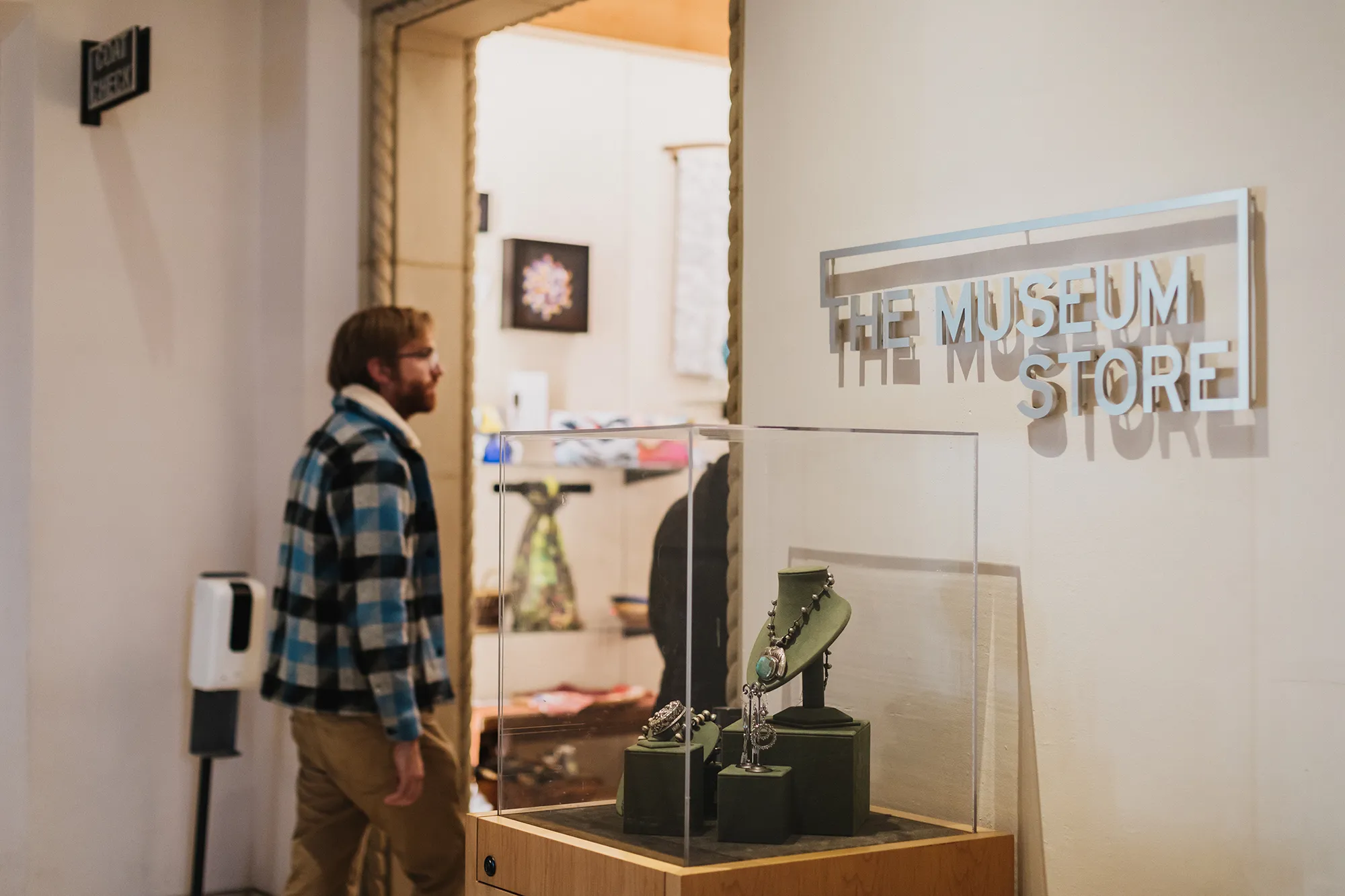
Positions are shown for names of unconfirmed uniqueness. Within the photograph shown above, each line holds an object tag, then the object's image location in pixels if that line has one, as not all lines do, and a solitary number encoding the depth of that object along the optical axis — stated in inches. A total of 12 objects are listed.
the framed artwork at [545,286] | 185.9
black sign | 129.3
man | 115.2
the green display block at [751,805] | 71.6
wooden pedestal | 69.2
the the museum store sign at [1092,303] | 70.3
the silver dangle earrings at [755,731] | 72.6
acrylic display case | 72.0
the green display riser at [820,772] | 73.2
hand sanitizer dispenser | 139.6
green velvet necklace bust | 75.2
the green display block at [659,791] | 71.9
